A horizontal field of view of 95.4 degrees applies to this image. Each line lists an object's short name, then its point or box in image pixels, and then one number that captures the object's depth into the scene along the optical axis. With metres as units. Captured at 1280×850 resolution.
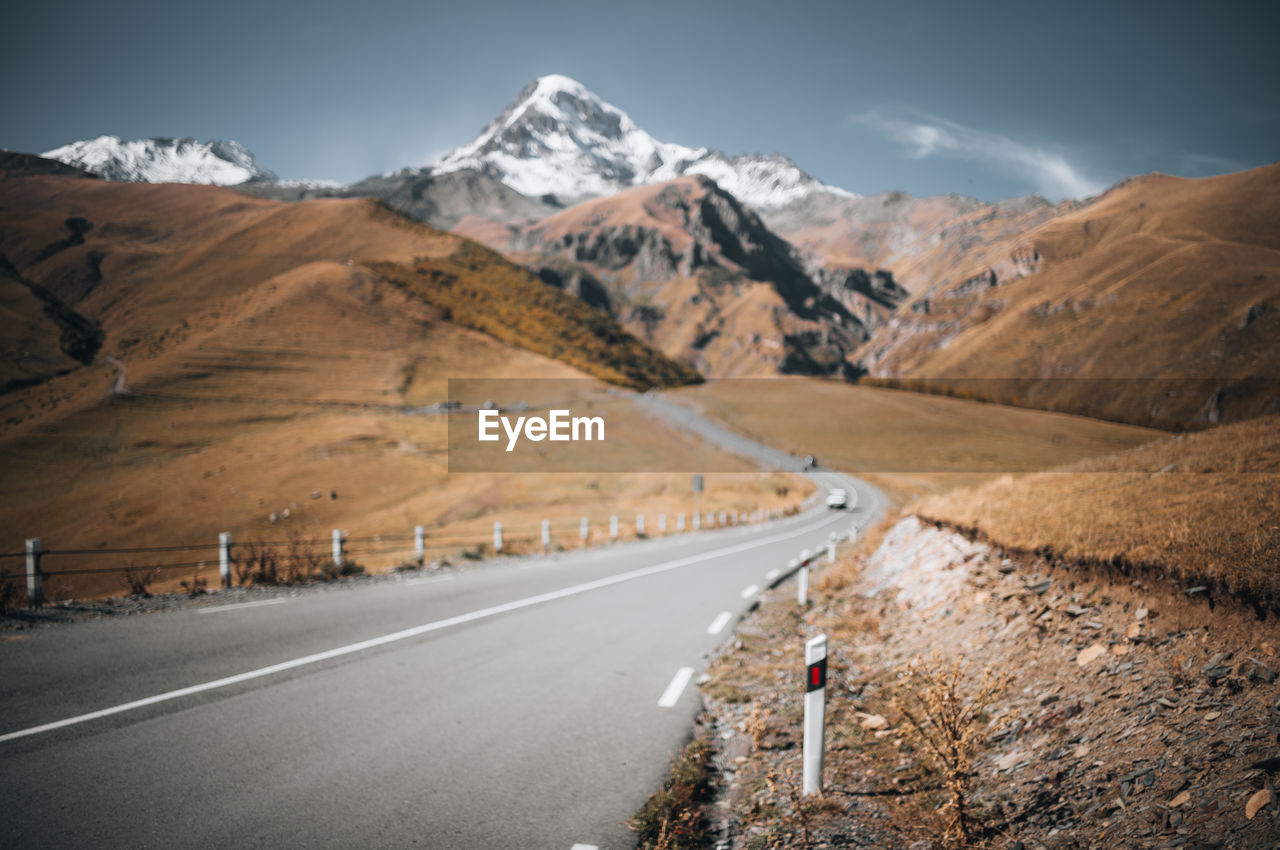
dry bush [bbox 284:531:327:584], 13.10
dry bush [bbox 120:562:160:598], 10.77
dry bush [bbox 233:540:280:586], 12.74
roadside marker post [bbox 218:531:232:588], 11.96
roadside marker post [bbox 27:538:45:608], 9.20
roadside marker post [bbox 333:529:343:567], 14.29
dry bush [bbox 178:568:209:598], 11.09
